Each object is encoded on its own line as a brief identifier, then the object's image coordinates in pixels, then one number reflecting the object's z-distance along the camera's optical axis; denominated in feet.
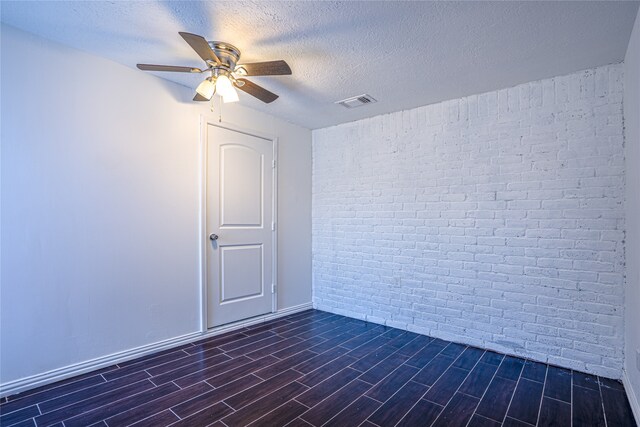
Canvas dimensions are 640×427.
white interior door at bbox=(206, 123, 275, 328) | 10.57
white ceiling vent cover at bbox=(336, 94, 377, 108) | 10.44
